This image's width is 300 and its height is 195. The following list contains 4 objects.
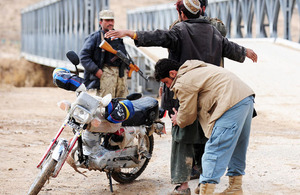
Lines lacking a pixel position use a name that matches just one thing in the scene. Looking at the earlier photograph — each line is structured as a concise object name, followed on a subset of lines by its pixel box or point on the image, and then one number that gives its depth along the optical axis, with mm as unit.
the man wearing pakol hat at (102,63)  15117
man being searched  10164
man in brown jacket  9000
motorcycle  9766
